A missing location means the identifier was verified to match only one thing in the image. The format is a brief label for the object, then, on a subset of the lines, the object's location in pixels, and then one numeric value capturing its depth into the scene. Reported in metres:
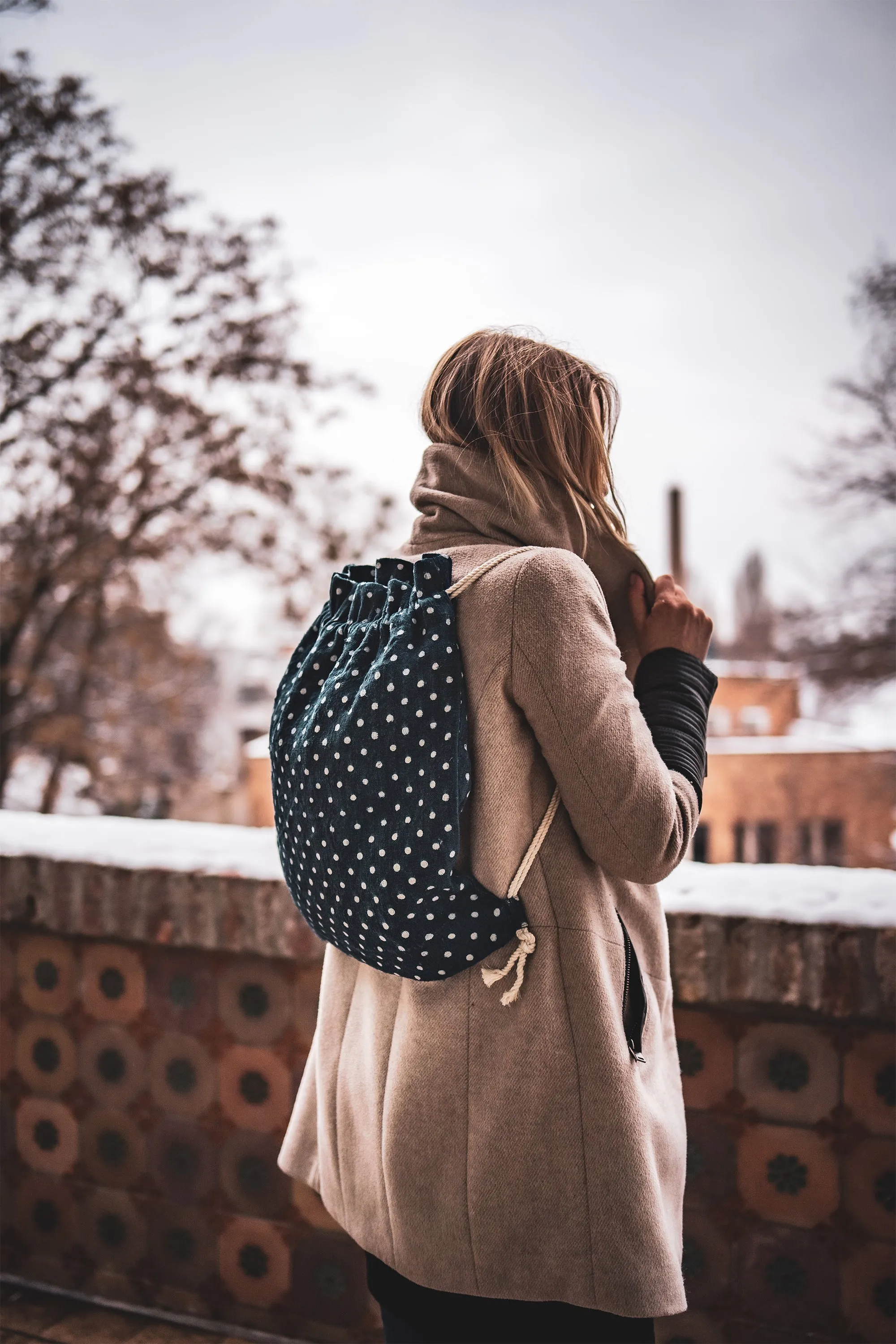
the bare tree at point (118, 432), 8.53
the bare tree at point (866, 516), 11.77
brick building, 16.48
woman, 0.97
